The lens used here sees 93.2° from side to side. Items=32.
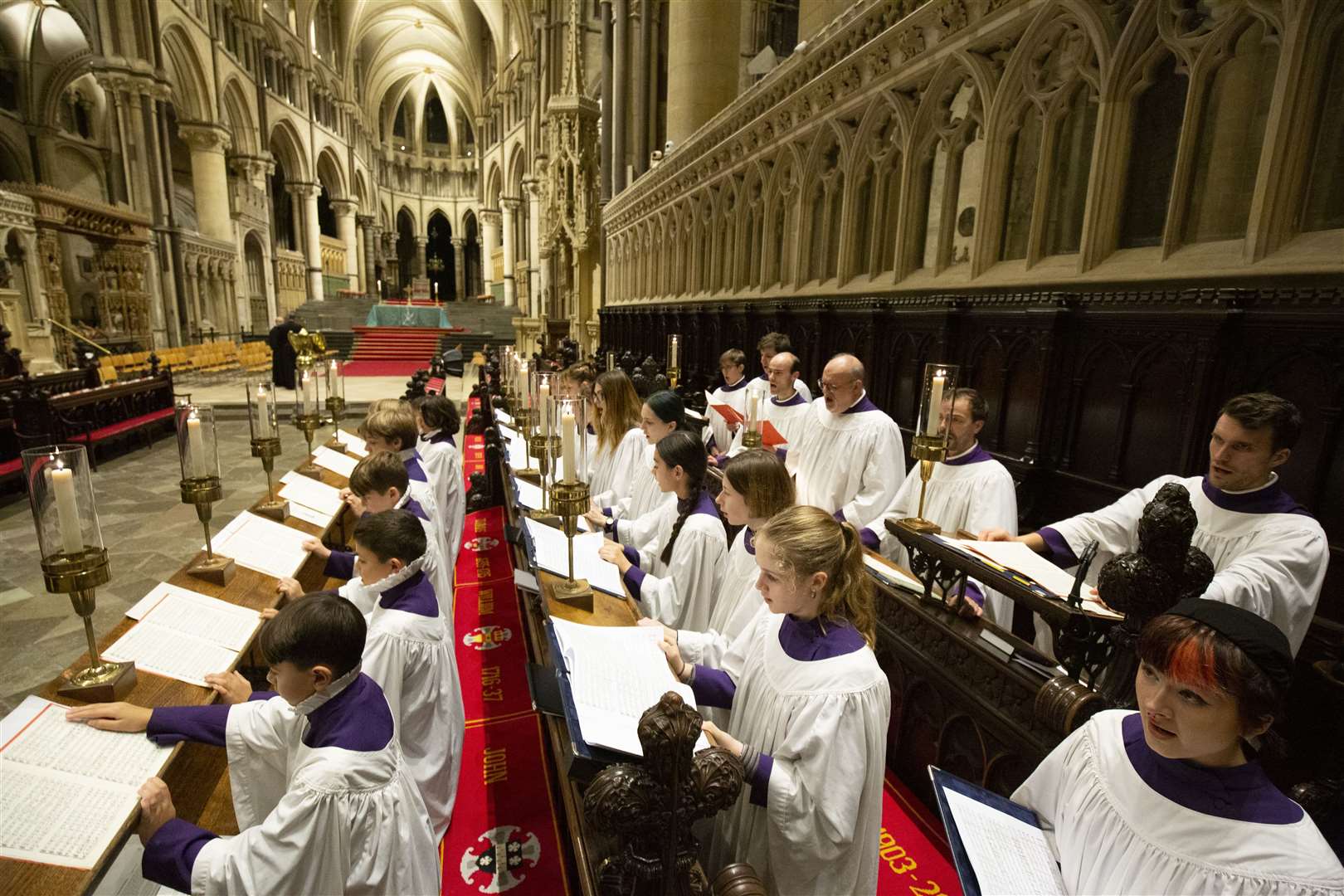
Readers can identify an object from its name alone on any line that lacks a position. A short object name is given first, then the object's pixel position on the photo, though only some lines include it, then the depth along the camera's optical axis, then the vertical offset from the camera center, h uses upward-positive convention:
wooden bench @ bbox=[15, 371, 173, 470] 7.06 -1.30
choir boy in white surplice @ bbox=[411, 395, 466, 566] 4.09 -0.86
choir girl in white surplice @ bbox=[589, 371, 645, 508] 4.43 -0.77
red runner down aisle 2.31 -1.95
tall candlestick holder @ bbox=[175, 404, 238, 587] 2.48 -0.62
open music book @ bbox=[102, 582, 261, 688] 1.95 -1.04
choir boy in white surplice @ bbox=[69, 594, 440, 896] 1.43 -1.11
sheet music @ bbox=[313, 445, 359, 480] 4.49 -1.01
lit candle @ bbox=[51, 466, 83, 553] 1.58 -0.50
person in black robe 15.31 -0.85
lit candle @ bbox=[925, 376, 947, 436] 2.85 -0.29
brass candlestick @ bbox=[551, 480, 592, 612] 2.21 -0.65
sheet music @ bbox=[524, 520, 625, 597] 2.51 -0.97
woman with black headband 1.04 -0.79
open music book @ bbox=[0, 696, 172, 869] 1.28 -1.04
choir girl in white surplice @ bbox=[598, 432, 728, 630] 2.66 -0.93
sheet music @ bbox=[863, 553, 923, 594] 2.85 -1.10
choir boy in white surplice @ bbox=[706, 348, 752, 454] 6.12 -0.63
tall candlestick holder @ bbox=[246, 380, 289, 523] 3.34 -0.66
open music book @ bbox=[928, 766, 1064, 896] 1.23 -1.03
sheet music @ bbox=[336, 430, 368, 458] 5.20 -1.03
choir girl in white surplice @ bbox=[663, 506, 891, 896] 1.50 -0.94
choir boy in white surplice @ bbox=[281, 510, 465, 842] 2.13 -1.12
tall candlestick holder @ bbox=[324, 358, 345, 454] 4.98 -0.62
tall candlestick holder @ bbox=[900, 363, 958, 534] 2.83 -0.37
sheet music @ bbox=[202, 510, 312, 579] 2.78 -1.03
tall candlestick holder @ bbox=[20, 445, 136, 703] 1.64 -0.62
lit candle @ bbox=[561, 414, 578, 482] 2.18 -0.39
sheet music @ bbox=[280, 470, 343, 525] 3.65 -1.02
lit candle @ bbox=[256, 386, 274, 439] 3.32 -0.51
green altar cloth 23.98 +0.23
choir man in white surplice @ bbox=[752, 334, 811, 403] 5.48 -0.13
